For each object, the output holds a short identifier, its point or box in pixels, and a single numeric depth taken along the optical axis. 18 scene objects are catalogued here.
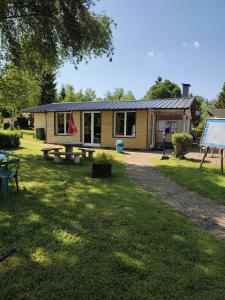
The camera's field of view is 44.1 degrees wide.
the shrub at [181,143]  12.88
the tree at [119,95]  66.56
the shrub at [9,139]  15.52
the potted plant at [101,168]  8.40
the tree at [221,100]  53.49
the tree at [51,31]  10.92
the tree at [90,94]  60.21
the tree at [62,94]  52.21
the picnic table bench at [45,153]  11.82
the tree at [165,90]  51.50
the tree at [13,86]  14.73
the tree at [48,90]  39.91
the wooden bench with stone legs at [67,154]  11.02
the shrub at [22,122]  36.44
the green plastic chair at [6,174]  5.79
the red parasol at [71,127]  14.17
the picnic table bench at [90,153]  12.30
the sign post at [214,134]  9.80
